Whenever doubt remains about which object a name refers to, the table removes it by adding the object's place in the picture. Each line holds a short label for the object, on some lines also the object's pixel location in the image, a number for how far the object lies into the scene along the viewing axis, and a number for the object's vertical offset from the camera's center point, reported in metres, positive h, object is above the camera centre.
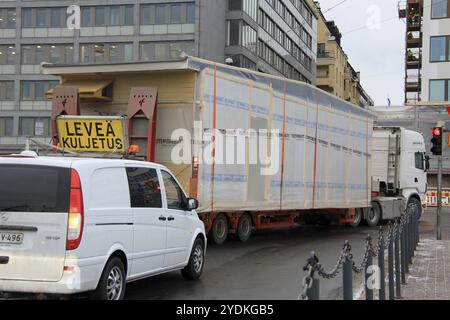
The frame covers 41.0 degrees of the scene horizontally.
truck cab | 21.27 +0.63
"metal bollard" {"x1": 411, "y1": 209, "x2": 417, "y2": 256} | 12.41 -1.12
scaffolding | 73.75 +17.82
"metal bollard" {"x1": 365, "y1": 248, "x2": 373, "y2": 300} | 6.55 -1.18
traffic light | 16.60 +1.16
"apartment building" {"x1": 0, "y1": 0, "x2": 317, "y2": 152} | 54.53 +12.94
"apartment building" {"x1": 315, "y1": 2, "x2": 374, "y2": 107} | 92.06 +18.77
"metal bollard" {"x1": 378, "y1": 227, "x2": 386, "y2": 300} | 7.35 -1.04
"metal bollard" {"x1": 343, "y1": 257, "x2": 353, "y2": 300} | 5.82 -0.98
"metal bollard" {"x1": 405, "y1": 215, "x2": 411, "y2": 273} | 10.40 -1.14
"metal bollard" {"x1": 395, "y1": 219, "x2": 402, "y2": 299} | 8.34 -1.24
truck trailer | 11.93 +1.05
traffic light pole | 15.97 -0.44
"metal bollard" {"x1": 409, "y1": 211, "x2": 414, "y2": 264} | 11.71 -1.15
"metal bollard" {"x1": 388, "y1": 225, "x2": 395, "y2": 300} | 7.93 -1.12
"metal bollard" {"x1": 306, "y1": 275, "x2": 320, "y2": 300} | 4.52 -0.84
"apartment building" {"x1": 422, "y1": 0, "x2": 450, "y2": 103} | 46.44 +10.18
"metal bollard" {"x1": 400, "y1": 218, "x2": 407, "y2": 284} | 9.31 -1.18
